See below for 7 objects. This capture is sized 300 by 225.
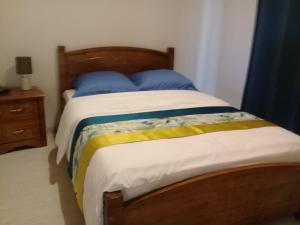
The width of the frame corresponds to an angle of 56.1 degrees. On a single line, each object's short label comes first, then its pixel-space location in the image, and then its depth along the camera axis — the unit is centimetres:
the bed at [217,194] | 135
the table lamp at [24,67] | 263
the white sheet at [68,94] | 270
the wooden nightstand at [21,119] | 255
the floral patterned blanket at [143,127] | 171
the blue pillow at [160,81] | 289
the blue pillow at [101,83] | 265
